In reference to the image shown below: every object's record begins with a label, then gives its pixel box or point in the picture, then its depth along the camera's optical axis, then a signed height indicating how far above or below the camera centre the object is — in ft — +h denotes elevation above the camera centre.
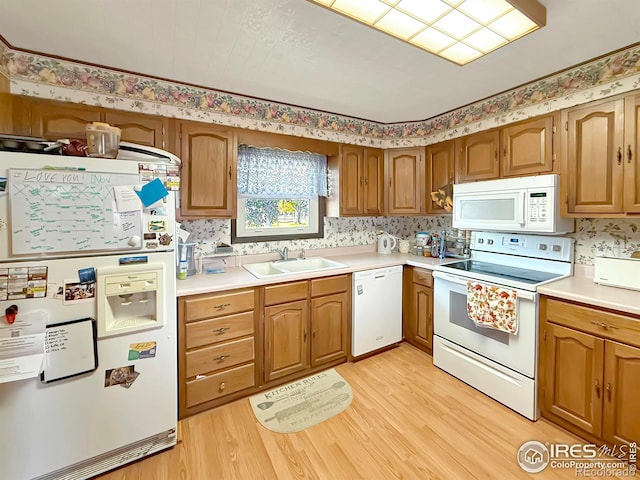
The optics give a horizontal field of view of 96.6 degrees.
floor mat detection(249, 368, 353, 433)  6.26 -4.09
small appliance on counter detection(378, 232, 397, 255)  10.93 -0.37
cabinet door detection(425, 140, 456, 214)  9.19 +2.18
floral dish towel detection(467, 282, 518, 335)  6.44 -1.74
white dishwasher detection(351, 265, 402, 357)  8.59 -2.39
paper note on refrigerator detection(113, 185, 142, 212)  4.84 +0.59
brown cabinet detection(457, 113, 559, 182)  6.84 +2.22
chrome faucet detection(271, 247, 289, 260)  9.32 -0.65
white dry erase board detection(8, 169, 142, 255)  4.25 +0.32
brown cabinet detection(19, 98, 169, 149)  5.73 +2.42
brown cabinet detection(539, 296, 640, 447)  5.01 -2.64
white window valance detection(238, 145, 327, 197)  8.73 +1.98
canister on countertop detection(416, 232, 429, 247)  10.58 -0.21
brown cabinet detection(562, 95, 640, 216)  5.62 +1.60
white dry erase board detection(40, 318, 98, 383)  4.47 -1.87
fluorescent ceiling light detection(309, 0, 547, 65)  4.24 +3.45
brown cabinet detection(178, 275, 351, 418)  6.29 -2.61
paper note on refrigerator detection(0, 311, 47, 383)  4.05 -1.67
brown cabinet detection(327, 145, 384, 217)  9.64 +1.80
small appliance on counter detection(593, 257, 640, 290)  5.65 -0.80
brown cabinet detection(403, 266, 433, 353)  8.87 -2.40
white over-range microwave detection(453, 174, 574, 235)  6.58 +0.72
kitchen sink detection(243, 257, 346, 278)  8.68 -1.03
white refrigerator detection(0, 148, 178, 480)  4.25 -1.35
